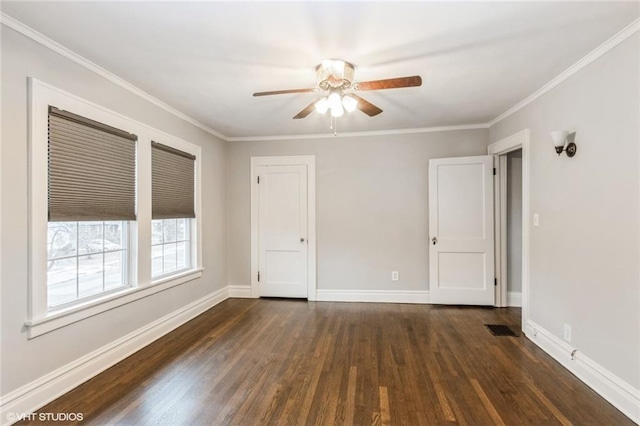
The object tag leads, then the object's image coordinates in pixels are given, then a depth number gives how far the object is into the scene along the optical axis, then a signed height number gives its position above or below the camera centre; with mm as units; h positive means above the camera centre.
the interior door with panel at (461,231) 4039 -241
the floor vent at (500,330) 3209 -1266
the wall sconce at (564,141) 2481 +591
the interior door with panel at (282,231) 4578 -267
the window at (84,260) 2223 -374
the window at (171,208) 3215 +65
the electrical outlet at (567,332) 2510 -988
